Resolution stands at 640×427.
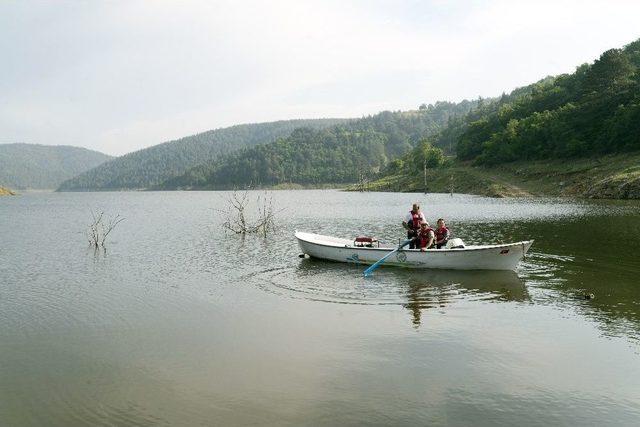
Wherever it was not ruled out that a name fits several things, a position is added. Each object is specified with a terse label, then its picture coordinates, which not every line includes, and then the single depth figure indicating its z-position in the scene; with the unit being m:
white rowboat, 25.14
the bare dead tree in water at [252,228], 44.41
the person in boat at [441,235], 27.50
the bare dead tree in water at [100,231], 39.44
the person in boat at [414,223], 27.52
